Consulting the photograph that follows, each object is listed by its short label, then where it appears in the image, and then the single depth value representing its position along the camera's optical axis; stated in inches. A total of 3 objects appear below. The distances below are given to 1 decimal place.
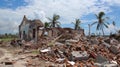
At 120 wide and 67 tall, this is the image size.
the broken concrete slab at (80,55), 227.2
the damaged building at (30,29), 482.7
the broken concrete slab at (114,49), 263.5
